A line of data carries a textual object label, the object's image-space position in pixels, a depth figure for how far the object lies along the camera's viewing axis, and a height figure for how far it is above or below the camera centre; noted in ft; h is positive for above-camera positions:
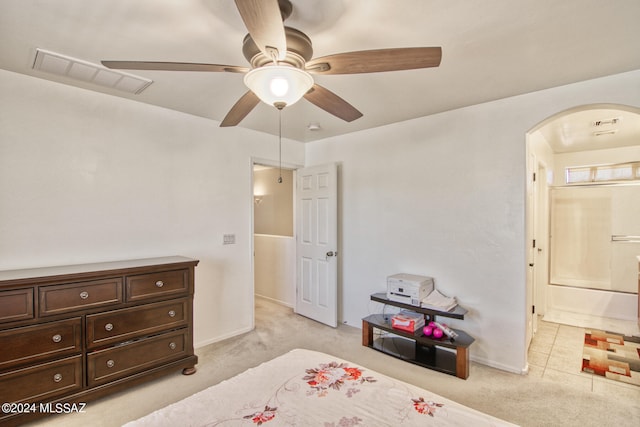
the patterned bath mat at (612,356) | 9.12 -4.67
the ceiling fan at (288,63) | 4.32 +2.31
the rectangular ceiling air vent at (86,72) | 6.86 +3.31
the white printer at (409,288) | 10.02 -2.46
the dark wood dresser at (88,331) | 6.51 -2.81
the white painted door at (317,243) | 12.87 -1.34
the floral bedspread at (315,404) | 3.95 -2.62
